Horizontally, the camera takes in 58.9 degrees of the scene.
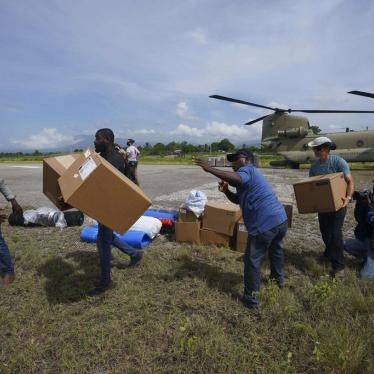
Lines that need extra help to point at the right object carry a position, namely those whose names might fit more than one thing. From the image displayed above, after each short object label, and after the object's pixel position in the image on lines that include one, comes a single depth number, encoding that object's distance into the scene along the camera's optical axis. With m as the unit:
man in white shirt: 11.11
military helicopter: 20.80
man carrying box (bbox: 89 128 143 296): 3.67
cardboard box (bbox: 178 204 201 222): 5.56
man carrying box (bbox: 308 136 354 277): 4.28
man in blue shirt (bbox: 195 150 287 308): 3.36
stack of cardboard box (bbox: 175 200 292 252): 5.26
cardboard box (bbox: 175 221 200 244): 5.48
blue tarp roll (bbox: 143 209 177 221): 6.21
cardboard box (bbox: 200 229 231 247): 5.36
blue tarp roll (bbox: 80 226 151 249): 5.22
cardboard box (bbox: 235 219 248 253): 5.17
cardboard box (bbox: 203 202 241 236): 5.27
